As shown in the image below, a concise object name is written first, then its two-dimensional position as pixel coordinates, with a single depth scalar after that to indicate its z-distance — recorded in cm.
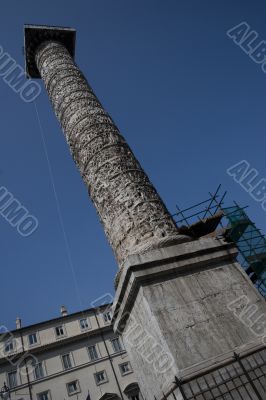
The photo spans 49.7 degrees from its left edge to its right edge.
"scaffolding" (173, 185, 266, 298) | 718
